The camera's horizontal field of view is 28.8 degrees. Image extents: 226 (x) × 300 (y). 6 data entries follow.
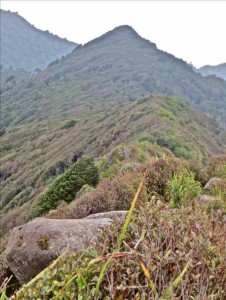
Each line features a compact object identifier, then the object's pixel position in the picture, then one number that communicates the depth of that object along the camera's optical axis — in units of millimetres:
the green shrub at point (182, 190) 7890
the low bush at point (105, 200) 8977
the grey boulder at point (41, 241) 5715
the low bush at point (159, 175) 9249
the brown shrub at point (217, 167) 13239
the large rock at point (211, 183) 10928
